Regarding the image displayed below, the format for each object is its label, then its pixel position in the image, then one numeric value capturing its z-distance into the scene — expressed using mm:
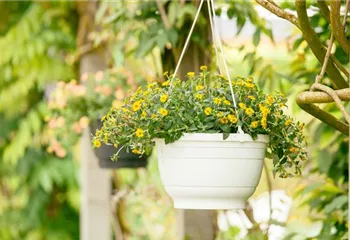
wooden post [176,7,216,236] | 4526
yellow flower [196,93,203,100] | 3267
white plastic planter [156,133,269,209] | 3212
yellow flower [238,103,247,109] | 3231
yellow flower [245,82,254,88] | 3321
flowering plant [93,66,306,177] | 3227
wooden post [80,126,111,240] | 6059
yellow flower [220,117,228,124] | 3214
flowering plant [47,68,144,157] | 5064
